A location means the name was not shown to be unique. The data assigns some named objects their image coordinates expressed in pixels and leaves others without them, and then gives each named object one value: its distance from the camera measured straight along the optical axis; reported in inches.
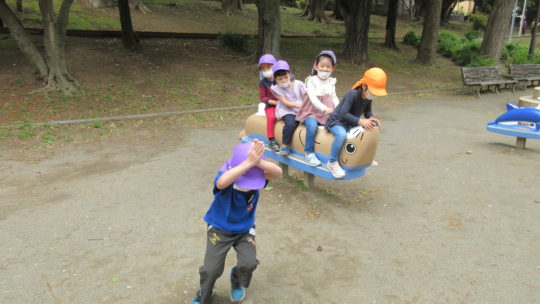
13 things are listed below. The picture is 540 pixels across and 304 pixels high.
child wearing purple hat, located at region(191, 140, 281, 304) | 112.7
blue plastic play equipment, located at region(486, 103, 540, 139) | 302.4
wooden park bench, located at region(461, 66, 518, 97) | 575.2
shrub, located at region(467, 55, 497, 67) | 667.3
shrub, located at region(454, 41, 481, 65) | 855.7
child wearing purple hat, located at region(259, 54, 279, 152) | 214.1
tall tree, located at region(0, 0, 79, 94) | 404.5
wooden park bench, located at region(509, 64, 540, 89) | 637.9
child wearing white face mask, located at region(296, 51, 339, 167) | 195.8
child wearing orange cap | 179.0
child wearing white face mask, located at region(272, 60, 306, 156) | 206.2
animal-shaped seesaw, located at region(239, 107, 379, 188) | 187.5
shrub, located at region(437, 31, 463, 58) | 918.1
